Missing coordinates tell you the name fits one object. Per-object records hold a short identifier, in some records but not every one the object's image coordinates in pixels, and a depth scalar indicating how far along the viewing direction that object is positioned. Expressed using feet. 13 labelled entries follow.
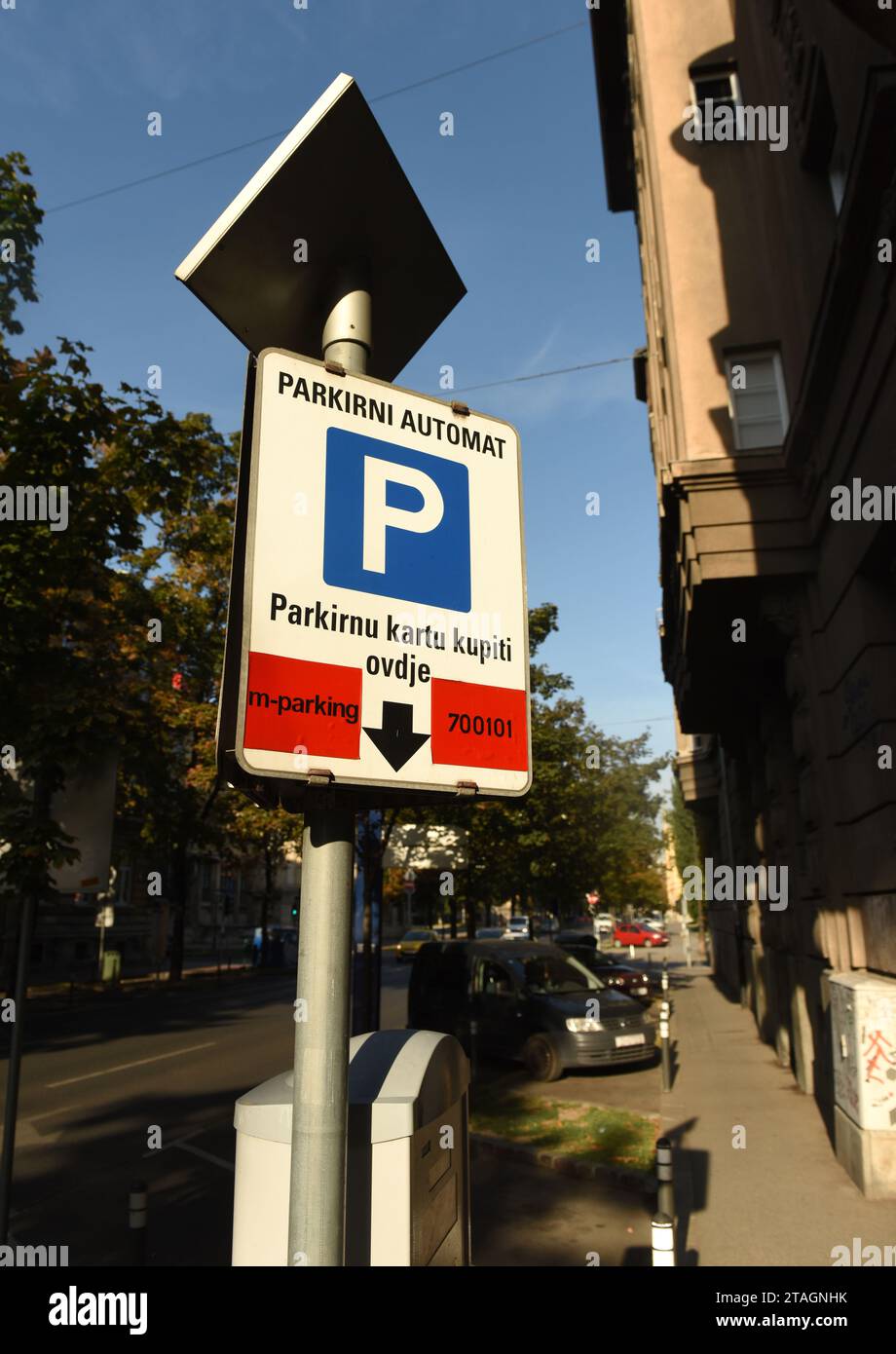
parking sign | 5.96
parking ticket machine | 6.59
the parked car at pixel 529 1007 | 42.42
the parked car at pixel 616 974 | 68.64
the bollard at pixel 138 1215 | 14.49
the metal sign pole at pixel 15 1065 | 16.26
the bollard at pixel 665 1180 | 15.97
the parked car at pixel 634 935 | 189.36
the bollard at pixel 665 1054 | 36.91
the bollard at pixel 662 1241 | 14.26
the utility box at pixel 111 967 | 94.73
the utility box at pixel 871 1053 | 23.11
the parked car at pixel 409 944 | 145.69
